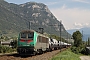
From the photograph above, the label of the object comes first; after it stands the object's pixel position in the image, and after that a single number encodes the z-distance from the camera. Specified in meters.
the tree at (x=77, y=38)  101.57
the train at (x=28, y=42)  34.84
